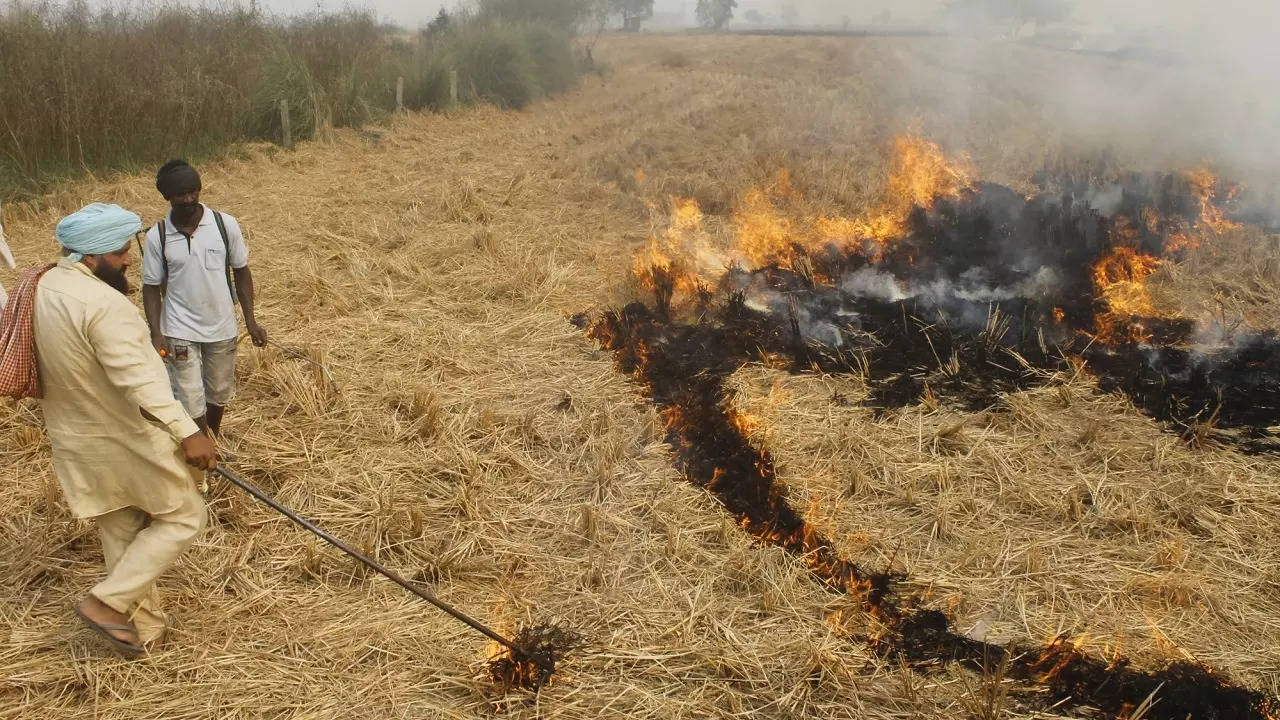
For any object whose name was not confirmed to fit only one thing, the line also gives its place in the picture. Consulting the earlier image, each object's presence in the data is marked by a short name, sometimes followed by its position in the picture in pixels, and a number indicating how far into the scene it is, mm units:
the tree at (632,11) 48719
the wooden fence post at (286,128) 11930
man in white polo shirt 3516
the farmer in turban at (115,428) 2484
